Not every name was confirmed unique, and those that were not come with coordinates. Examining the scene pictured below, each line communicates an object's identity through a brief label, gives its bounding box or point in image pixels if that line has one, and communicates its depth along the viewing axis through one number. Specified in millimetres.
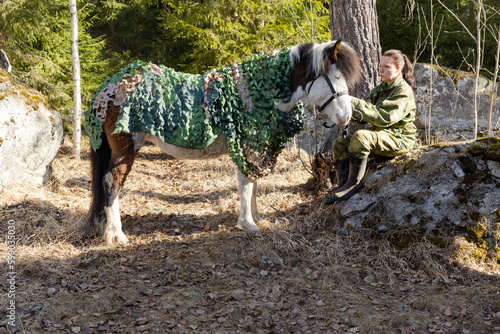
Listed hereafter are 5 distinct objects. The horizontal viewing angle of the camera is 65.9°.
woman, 3873
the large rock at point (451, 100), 8078
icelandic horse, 3779
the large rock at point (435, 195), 3875
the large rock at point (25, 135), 5516
